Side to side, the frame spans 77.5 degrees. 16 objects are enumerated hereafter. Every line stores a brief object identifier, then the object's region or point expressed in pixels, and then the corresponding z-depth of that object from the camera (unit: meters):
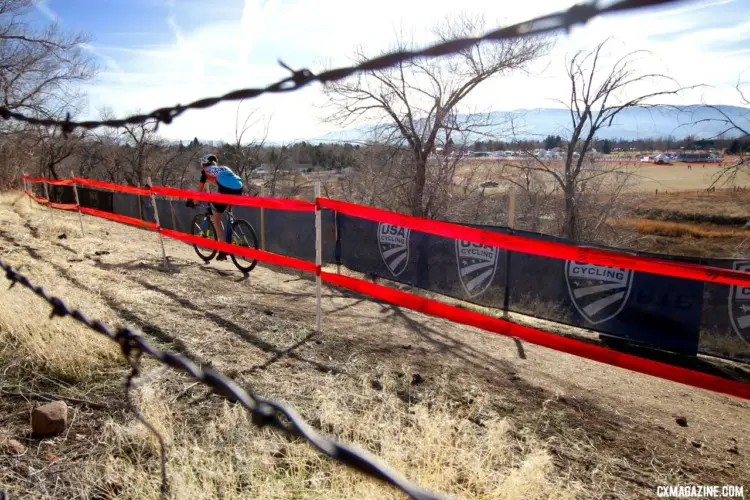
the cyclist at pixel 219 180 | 7.88
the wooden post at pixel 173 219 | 13.03
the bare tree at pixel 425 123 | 11.78
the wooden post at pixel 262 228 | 10.94
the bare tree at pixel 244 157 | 26.50
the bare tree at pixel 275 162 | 26.53
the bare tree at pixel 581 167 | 12.30
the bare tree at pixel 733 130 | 9.92
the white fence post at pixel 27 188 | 19.22
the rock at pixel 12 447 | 2.64
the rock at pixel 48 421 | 2.82
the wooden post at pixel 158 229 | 7.63
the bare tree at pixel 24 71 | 20.53
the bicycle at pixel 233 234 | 8.00
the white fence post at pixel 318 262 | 5.10
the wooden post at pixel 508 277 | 5.64
